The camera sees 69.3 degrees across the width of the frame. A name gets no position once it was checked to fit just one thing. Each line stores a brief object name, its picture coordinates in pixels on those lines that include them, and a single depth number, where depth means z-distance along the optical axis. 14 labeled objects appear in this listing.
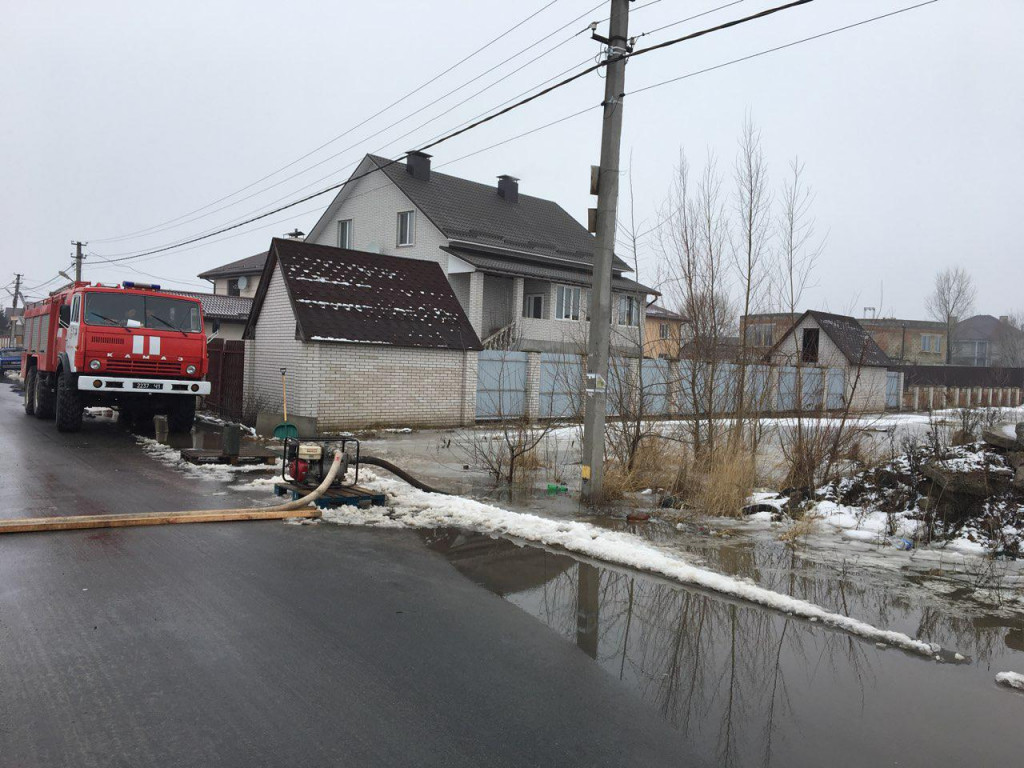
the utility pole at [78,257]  48.81
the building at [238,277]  44.69
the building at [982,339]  80.94
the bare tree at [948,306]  74.56
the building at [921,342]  73.69
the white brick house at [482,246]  28.03
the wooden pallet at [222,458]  12.00
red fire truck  13.92
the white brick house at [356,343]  16.91
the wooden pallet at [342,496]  8.82
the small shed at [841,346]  34.94
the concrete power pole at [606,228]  9.46
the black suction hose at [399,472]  9.66
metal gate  19.16
